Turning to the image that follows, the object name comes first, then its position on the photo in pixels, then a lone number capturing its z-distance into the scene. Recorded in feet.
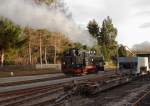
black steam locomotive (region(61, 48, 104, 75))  65.36
